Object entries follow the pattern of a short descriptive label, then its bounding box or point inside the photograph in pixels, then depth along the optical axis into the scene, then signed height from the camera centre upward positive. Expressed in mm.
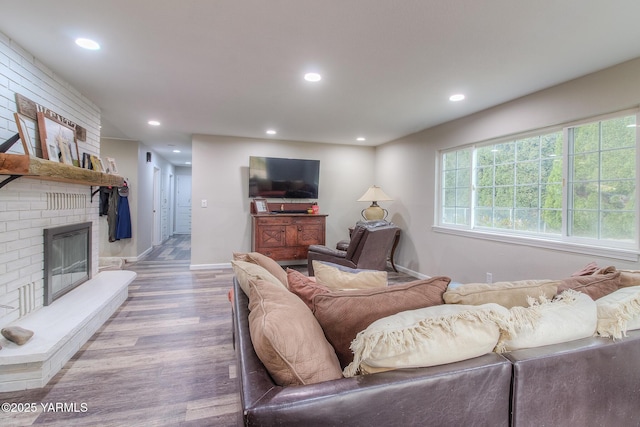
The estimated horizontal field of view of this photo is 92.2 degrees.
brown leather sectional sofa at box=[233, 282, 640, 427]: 748 -503
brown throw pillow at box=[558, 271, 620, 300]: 1370 -331
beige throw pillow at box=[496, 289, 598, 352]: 1007 -378
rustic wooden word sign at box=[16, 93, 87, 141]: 2275 +800
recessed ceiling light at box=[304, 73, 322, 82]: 2666 +1177
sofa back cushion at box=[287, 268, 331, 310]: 1301 -342
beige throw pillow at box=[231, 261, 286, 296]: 1372 -306
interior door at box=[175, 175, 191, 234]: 9961 +228
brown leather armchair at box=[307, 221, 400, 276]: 3629 -479
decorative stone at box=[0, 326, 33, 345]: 1884 -785
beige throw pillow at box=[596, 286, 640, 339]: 1118 -381
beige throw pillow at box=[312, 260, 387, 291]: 1639 -371
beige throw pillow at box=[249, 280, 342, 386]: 842 -391
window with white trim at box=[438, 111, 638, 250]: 2498 +274
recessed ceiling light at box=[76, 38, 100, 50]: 2146 +1173
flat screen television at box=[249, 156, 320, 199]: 5242 +564
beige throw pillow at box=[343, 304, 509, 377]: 856 -369
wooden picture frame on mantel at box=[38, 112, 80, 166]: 2467 +590
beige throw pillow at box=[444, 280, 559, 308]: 1156 -318
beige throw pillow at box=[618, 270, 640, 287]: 1443 -315
